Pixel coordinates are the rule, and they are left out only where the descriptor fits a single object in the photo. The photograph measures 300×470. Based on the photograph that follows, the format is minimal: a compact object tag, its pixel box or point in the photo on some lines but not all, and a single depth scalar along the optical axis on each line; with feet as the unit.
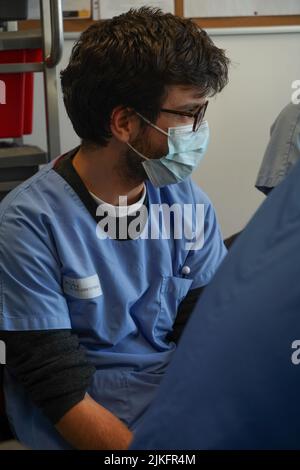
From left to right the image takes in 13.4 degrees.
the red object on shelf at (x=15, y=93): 7.24
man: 5.47
